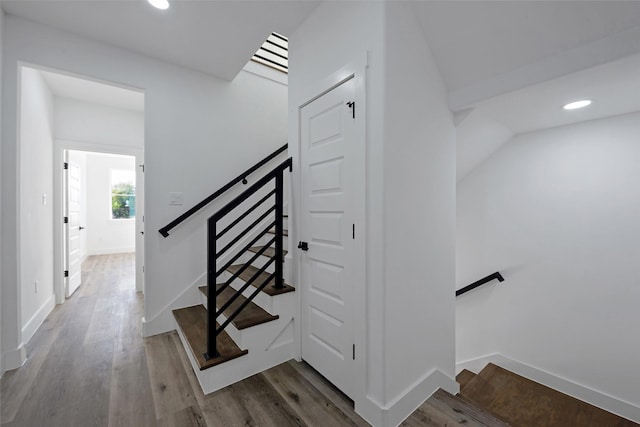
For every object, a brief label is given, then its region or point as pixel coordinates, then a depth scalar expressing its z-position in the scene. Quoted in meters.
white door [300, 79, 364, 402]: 1.56
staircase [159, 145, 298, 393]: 1.66
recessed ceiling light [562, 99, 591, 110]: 1.77
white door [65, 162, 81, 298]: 3.36
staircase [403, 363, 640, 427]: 1.47
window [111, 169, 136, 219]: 6.79
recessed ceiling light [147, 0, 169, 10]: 1.78
